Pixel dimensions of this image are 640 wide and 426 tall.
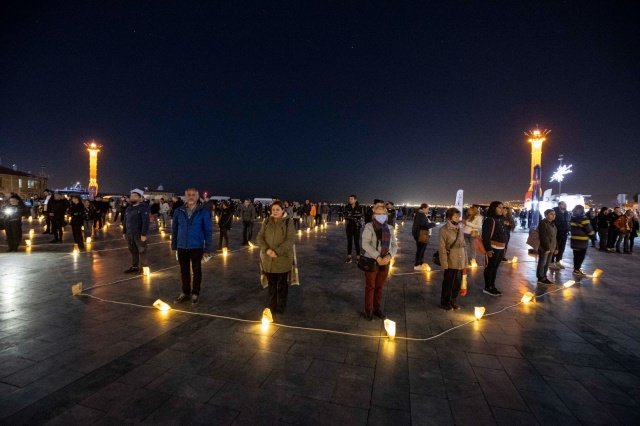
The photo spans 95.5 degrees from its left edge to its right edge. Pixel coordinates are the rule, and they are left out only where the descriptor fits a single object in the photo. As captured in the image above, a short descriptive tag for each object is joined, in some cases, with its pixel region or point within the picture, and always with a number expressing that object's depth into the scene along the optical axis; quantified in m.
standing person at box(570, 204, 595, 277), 7.92
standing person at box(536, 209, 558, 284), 7.01
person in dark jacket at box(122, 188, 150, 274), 7.02
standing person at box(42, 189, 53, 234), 13.79
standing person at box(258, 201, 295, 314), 4.76
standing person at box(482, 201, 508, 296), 6.20
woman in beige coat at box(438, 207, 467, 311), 5.12
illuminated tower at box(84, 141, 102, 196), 34.19
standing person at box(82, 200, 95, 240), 13.90
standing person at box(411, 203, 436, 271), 8.09
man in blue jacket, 5.27
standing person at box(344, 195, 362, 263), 8.86
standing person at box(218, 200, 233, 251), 10.66
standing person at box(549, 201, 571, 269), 8.77
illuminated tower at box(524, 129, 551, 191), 25.48
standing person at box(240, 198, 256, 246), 12.13
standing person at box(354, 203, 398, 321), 4.60
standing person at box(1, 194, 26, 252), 9.95
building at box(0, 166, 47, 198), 53.88
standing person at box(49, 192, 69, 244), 11.32
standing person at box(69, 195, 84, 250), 10.23
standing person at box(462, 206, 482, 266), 6.91
